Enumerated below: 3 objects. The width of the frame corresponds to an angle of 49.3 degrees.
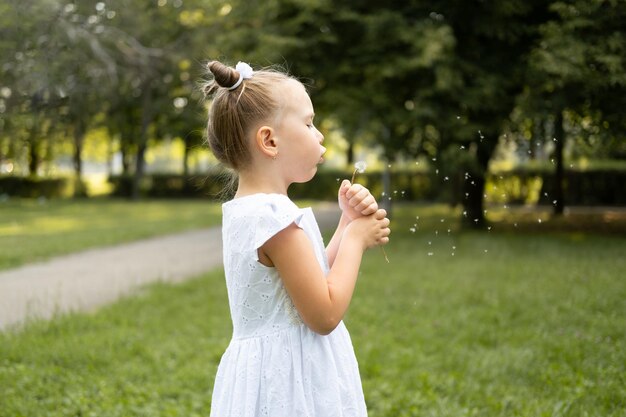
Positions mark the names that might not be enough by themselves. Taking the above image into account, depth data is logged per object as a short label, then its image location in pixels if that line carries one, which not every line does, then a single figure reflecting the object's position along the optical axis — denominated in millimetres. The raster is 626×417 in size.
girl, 1831
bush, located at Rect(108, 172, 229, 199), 29203
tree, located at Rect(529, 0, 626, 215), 8961
